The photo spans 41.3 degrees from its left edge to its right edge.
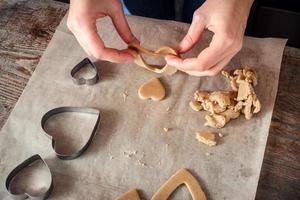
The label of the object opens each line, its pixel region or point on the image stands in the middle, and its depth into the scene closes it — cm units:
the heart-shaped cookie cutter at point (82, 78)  82
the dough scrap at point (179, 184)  69
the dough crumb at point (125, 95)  82
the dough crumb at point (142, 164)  73
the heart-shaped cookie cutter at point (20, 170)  68
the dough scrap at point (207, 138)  74
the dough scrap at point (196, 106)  79
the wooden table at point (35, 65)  72
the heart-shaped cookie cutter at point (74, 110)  75
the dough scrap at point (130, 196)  68
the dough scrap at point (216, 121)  76
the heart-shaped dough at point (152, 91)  81
